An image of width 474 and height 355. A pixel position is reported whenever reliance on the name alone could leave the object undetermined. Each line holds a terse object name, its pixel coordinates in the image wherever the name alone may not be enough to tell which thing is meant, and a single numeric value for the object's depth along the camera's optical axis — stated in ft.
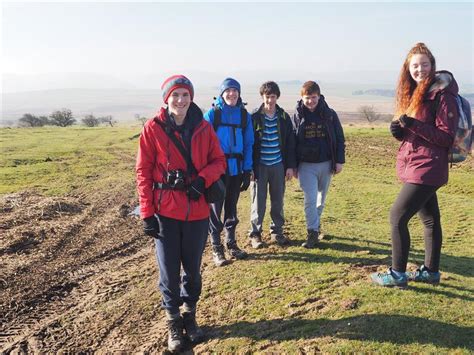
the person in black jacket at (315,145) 22.68
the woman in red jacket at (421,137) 14.75
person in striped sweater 22.89
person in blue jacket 21.09
